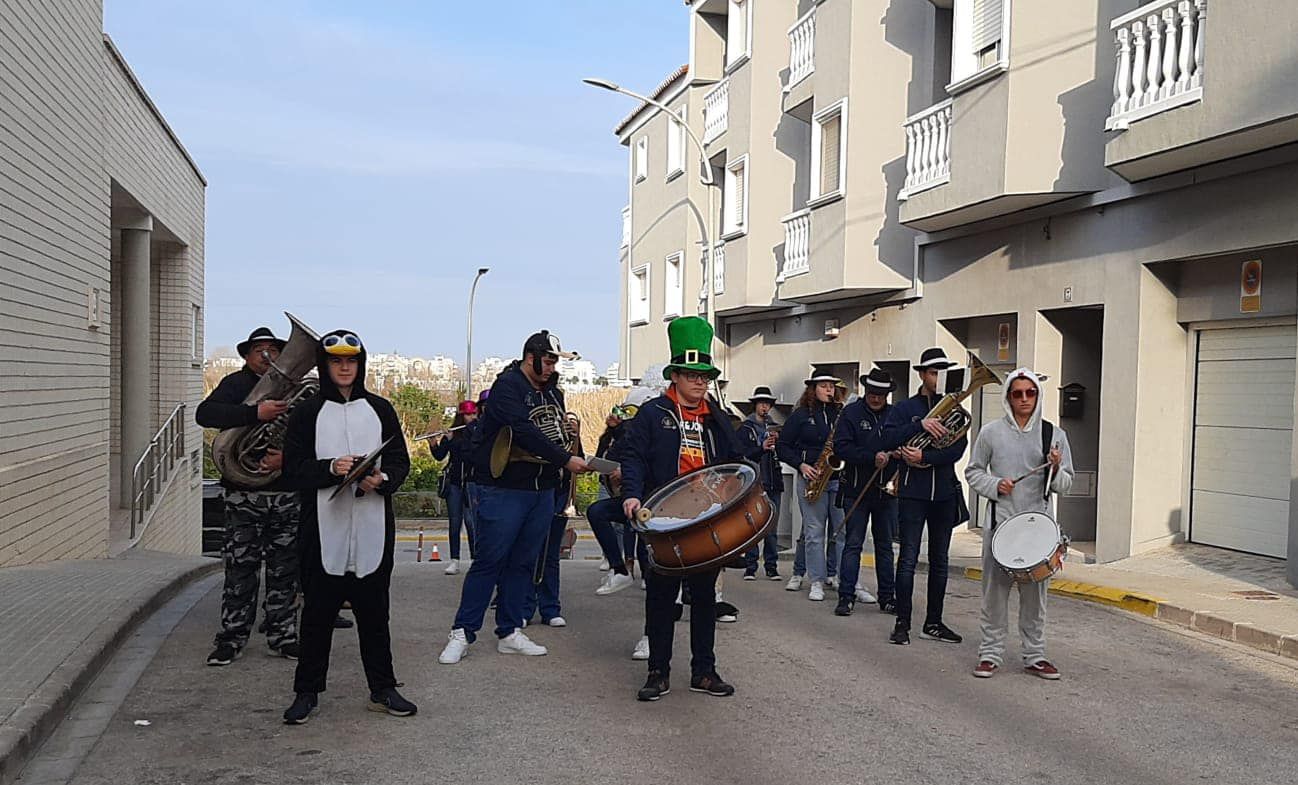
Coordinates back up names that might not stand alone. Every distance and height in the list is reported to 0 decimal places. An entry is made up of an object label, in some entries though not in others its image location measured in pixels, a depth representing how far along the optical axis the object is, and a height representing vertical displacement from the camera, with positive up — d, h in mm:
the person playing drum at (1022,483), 8289 -673
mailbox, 16016 -270
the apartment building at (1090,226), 12148 +1802
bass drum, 6988 -814
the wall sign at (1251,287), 12680 +932
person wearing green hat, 7449 -480
